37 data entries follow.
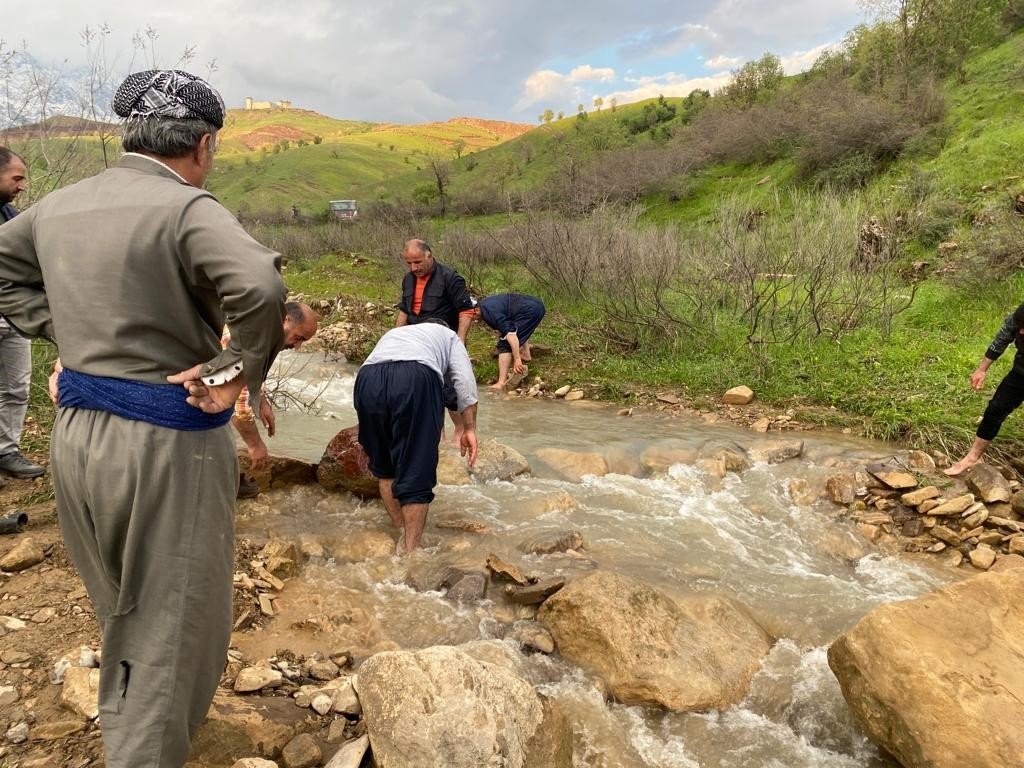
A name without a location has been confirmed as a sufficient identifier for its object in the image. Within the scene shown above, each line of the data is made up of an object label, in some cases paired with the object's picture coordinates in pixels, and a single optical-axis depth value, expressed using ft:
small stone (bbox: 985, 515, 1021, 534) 14.61
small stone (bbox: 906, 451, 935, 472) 17.83
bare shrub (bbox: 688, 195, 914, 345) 26.30
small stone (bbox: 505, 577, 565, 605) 11.55
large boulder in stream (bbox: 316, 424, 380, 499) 16.06
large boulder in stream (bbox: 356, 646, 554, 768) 7.03
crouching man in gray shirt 11.78
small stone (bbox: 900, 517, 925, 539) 15.30
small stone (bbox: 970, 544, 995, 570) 13.75
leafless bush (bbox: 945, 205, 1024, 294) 29.63
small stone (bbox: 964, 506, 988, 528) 14.89
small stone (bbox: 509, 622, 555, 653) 10.45
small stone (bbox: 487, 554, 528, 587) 12.22
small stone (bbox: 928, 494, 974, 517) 15.29
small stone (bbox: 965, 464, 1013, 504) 15.75
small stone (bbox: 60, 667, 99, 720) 7.38
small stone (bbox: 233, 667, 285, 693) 8.45
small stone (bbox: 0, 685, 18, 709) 7.54
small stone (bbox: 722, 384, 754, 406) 24.68
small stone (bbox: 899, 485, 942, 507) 15.96
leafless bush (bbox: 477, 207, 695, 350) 30.53
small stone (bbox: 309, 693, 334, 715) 8.13
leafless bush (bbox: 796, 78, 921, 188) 57.16
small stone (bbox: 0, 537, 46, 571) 10.40
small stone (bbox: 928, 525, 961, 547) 14.62
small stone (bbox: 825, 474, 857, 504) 16.80
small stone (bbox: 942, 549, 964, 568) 13.96
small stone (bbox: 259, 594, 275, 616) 10.93
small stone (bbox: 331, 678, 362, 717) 8.11
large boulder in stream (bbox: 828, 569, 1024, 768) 7.06
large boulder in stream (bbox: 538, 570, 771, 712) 9.30
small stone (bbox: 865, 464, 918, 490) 16.58
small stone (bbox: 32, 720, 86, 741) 7.05
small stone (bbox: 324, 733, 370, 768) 7.13
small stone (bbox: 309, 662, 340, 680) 9.20
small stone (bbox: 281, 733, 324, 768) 7.18
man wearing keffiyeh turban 4.98
